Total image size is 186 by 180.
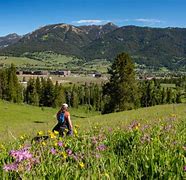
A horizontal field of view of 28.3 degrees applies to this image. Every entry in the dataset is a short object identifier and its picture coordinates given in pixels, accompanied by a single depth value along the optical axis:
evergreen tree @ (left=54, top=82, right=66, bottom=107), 137.12
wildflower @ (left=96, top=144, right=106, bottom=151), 5.72
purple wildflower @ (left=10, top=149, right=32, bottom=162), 4.41
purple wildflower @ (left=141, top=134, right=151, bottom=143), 5.81
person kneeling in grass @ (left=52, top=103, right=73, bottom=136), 15.38
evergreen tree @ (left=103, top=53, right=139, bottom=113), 81.19
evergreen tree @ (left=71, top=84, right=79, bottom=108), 166.88
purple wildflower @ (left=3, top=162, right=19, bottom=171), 4.13
